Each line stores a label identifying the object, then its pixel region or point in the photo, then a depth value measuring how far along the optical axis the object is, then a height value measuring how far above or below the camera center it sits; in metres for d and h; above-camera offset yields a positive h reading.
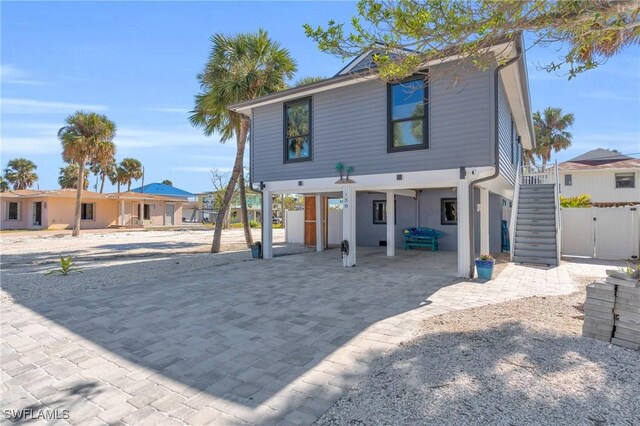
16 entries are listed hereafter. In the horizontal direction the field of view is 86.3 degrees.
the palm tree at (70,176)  44.50 +5.82
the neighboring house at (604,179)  22.20 +2.69
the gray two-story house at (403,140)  7.62 +2.13
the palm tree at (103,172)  43.47 +6.35
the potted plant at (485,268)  7.57 -1.08
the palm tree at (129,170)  45.12 +6.70
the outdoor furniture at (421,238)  13.36 -0.72
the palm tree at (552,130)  28.78 +7.63
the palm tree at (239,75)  12.99 +5.67
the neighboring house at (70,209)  28.20 +1.03
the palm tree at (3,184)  45.57 +4.93
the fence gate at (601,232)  10.56 -0.42
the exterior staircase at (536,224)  9.94 -0.15
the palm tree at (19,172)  46.75 +6.68
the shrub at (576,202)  15.05 +0.79
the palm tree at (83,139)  21.59 +5.21
